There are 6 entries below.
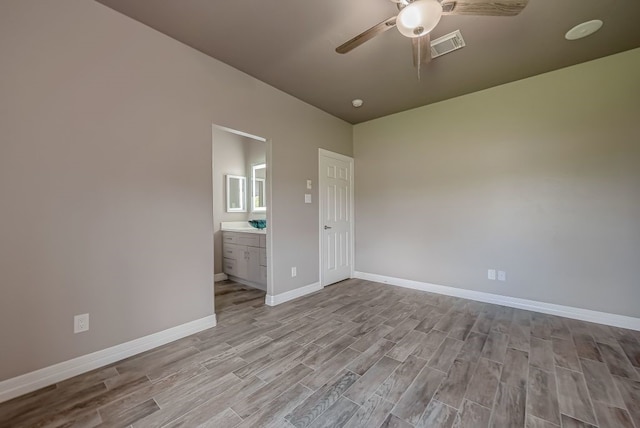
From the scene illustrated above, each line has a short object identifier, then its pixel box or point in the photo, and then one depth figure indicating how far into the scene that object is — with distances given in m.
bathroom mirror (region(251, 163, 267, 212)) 5.06
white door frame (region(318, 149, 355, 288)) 3.96
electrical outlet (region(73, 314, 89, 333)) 1.89
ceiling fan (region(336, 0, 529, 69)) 1.48
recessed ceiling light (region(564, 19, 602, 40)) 2.15
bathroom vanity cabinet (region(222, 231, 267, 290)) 3.78
